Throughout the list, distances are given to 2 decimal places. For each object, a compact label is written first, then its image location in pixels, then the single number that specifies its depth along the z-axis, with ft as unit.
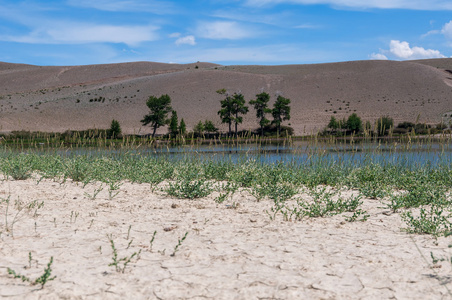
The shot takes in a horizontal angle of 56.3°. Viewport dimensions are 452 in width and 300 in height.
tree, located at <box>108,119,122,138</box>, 129.80
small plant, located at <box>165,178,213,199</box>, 18.94
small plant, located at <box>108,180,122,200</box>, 18.48
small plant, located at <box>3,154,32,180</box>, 23.86
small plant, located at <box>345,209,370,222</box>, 14.54
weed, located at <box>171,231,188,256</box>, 10.62
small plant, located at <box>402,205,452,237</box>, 12.55
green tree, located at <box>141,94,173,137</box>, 141.18
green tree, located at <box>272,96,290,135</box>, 145.48
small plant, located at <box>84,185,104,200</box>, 18.10
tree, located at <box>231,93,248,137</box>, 142.00
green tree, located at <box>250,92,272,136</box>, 140.05
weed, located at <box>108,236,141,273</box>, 9.38
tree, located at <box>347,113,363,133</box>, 123.20
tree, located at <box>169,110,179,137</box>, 131.07
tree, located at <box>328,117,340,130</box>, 114.40
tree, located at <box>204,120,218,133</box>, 132.57
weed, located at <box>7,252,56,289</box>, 8.71
